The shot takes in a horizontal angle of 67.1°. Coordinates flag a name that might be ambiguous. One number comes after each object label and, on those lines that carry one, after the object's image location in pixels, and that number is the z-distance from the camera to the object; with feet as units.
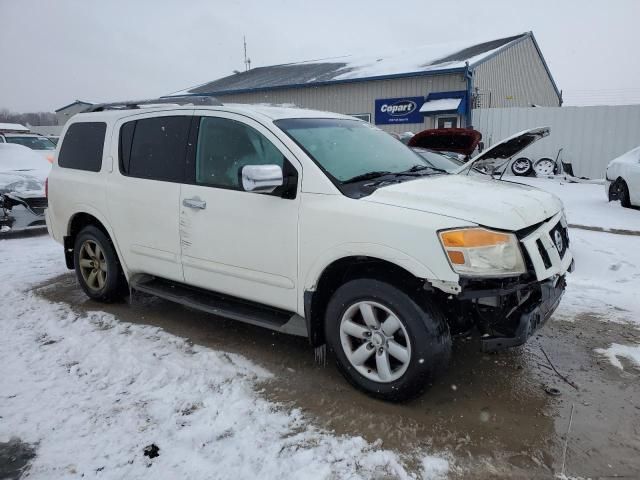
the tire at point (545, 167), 52.85
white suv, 8.91
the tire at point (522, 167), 53.36
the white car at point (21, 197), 24.48
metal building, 56.80
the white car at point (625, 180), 30.63
